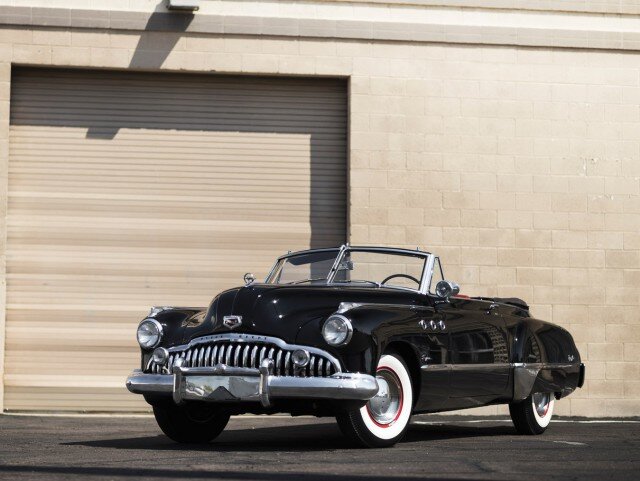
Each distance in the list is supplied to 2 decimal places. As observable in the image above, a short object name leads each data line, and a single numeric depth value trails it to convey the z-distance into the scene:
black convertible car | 10.10
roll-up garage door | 18.33
